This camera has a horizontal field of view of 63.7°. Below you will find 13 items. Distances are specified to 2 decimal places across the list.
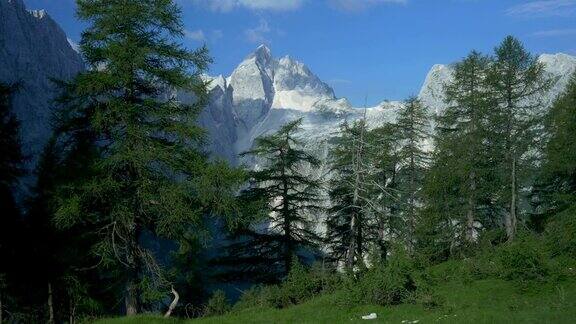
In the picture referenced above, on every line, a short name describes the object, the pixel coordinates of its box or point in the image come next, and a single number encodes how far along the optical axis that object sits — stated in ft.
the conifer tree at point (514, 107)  87.61
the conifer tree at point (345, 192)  79.21
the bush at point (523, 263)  54.70
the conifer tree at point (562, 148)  77.77
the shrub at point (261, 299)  62.08
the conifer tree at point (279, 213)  80.07
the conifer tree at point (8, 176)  51.75
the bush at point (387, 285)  50.47
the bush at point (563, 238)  63.87
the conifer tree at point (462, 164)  93.86
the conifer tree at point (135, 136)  48.26
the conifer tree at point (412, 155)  105.19
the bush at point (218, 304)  73.58
